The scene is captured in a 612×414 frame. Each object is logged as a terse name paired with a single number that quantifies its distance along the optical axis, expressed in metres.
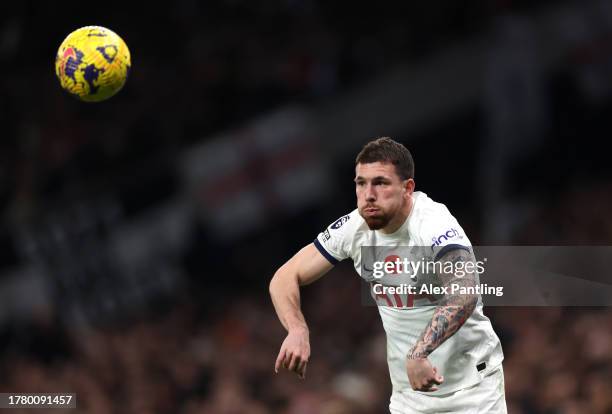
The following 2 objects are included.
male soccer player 13.05
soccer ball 18.08
